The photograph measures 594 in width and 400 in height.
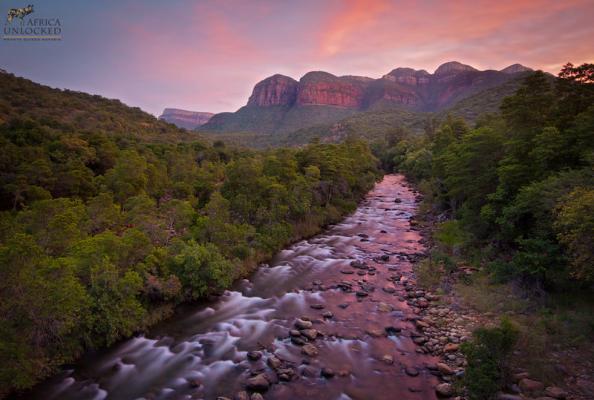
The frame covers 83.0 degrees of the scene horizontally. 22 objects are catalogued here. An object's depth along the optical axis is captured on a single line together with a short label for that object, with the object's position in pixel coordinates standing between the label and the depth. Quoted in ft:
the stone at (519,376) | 39.42
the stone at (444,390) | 39.75
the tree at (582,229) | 39.22
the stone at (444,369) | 43.25
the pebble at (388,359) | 47.16
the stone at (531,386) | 37.86
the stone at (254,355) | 48.39
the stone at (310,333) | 53.49
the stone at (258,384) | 41.91
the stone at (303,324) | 56.59
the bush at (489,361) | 36.04
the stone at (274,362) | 46.11
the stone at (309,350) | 49.04
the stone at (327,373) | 44.41
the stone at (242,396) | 40.06
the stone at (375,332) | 54.49
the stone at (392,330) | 54.68
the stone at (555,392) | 36.50
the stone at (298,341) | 51.98
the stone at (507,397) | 36.70
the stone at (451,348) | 47.72
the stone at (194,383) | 42.88
